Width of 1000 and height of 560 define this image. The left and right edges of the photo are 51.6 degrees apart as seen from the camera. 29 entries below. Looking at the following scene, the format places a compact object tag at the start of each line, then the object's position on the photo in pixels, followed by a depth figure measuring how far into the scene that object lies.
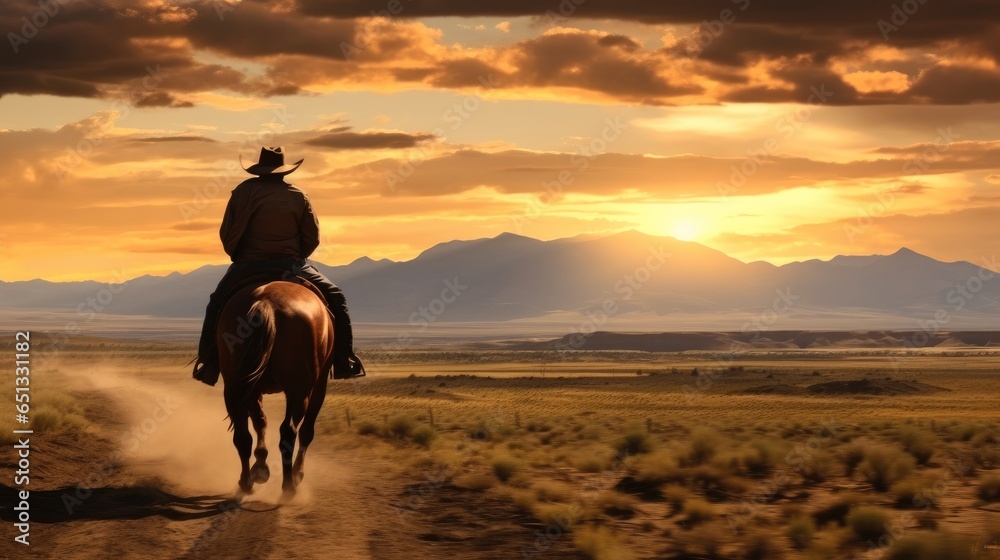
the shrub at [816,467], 18.05
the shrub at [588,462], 18.28
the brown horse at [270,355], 12.30
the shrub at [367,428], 24.73
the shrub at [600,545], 10.44
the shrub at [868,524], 12.06
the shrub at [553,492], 14.56
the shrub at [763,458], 19.14
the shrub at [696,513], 13.13
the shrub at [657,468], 16.81
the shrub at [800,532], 11.74
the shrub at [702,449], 19.69
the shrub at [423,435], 22.20
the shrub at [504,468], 16.52
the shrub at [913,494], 15.02
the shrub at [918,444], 21.33
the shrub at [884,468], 16.81
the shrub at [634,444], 21.70
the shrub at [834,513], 13.41
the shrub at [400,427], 24.02
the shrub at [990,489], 15.62
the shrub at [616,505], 13.82
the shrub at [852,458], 18.88
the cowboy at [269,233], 13.98
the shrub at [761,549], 11.05
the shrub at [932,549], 10.20
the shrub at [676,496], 14.52
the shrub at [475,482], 15.42
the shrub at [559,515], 12.42
